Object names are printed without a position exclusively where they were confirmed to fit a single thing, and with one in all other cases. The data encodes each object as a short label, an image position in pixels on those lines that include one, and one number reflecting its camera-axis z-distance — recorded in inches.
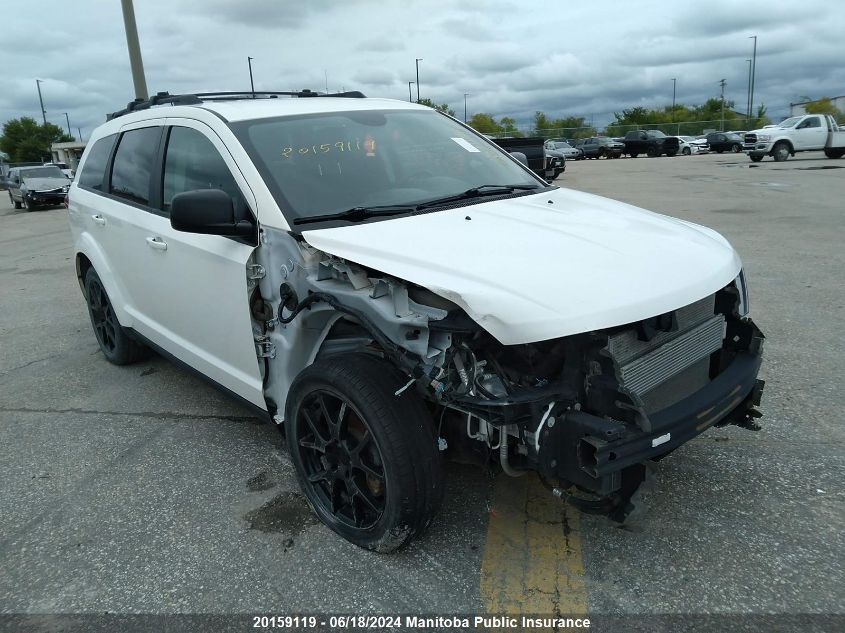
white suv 90.4
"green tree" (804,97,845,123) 2783.0
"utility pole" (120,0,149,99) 419.5
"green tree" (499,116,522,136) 3630.2
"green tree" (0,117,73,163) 3528.5
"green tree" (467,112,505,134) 3049.5
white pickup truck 1103.6
